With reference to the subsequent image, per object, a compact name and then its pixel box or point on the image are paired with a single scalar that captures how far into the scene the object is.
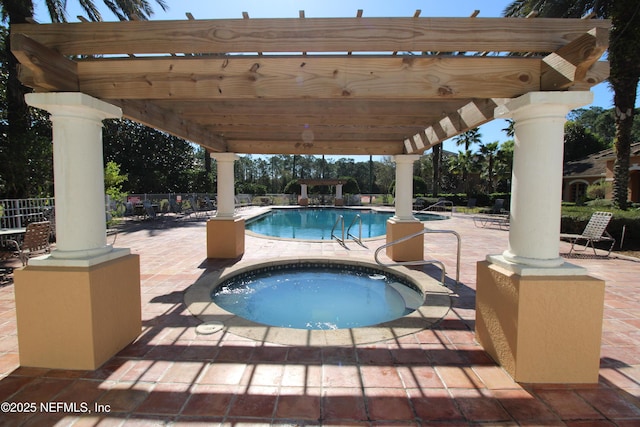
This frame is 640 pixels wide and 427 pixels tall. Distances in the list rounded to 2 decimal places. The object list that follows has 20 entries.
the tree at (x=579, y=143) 27.97
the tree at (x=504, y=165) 26.68
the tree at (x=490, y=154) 27.36
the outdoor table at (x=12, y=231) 6.72
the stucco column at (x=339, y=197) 28.12
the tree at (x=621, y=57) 9.42
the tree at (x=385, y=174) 49.41
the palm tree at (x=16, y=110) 8.93
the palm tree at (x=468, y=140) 29.46
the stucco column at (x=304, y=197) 27.72
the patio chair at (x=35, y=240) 5.70
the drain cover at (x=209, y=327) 3.67
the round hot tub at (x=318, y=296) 5.12
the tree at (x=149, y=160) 26.17
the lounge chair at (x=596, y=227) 7.84
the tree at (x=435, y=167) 25.83
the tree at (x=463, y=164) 28.94
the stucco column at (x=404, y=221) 7.34
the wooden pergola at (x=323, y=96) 2.77
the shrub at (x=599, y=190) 18.92
